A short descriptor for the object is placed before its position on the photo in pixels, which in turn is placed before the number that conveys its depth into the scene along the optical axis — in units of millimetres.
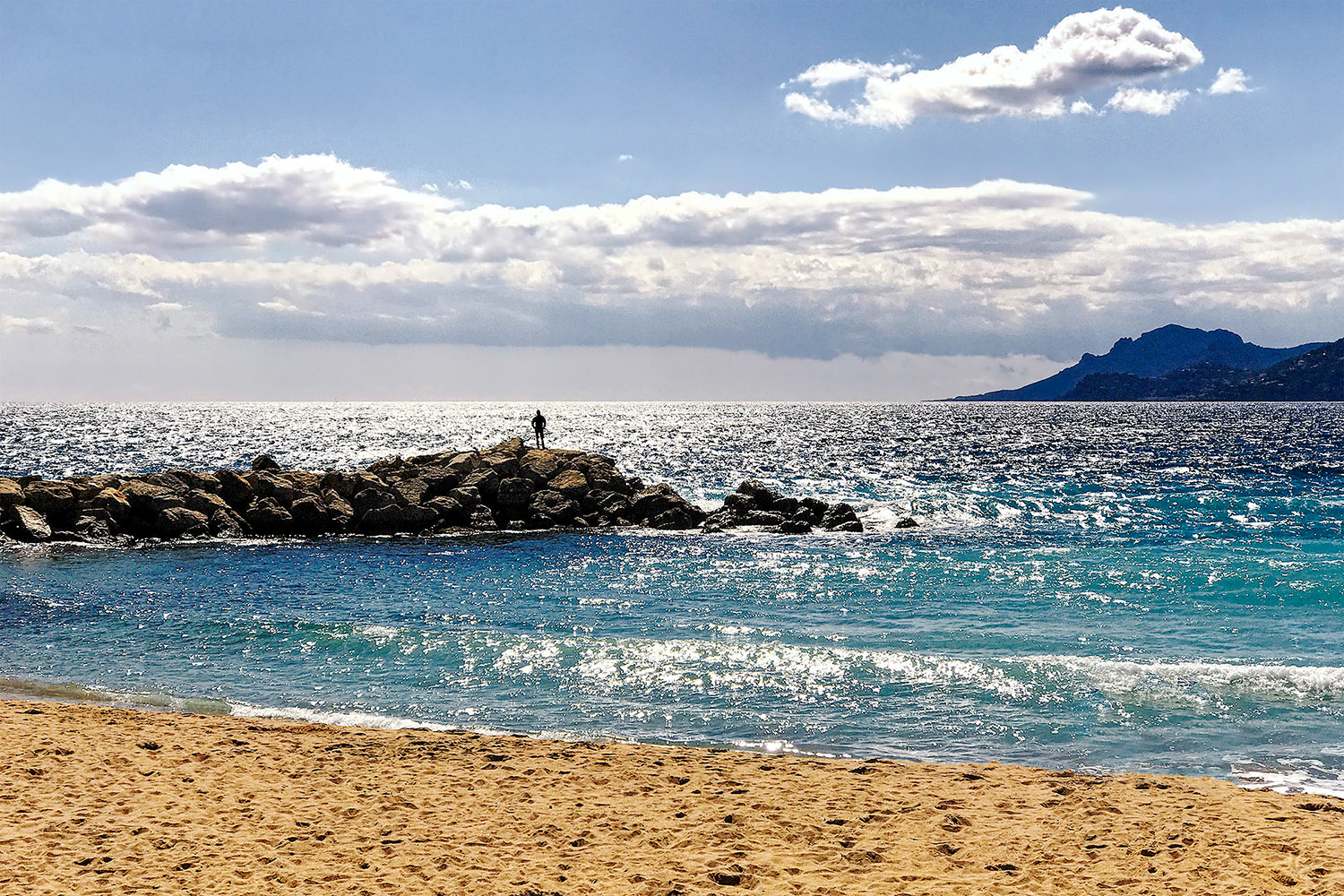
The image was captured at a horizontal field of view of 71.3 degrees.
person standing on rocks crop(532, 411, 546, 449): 47244
